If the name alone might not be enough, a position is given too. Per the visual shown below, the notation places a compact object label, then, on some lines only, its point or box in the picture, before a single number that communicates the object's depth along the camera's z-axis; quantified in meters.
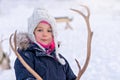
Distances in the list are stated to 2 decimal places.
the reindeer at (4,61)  4.99
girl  2.00
